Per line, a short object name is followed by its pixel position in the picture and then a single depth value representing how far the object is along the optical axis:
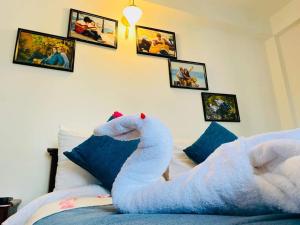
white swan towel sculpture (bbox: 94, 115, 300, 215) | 0.39
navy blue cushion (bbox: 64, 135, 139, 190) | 1.42
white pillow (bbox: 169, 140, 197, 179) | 1.67
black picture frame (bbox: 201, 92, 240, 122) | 2.46
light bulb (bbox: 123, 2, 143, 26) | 2.15
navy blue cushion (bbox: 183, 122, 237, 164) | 1.75
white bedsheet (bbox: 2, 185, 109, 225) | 1.14
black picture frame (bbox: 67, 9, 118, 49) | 2.11
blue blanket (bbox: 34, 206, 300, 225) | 0.37
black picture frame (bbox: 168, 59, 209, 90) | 2.41
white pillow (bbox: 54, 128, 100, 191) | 1.49
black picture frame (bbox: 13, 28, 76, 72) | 1.87
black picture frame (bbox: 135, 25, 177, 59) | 2.37
